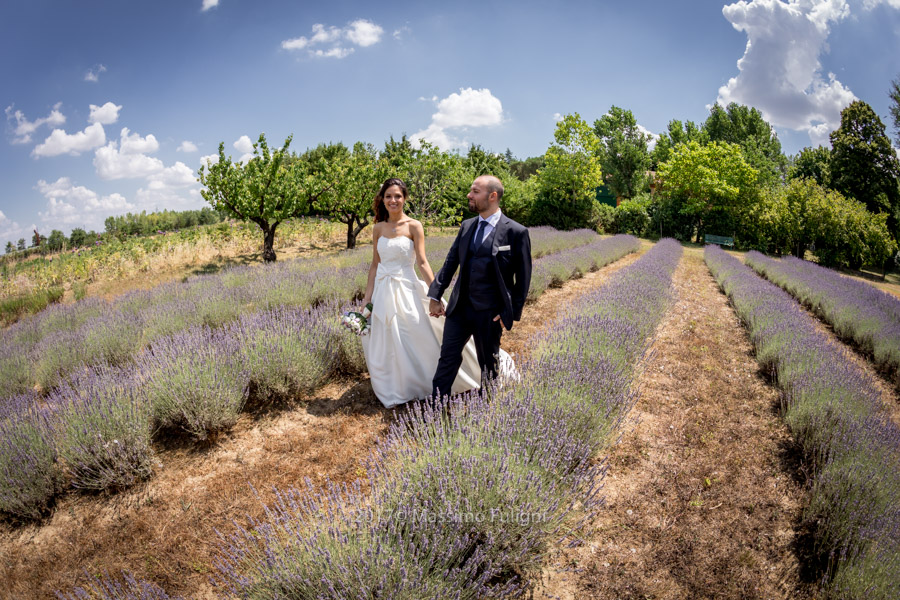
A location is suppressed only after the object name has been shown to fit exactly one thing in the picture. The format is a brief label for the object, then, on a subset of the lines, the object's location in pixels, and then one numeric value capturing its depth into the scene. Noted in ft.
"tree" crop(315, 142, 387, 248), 47.60
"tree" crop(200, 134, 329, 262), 37.91
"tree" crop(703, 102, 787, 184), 128.57
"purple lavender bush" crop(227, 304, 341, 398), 11.54
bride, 11.49
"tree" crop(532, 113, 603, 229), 83.61
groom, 9.55
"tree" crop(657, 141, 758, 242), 75.48
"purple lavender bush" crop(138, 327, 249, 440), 9.87
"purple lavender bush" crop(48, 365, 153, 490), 8.50
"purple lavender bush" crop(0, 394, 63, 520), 7.81
